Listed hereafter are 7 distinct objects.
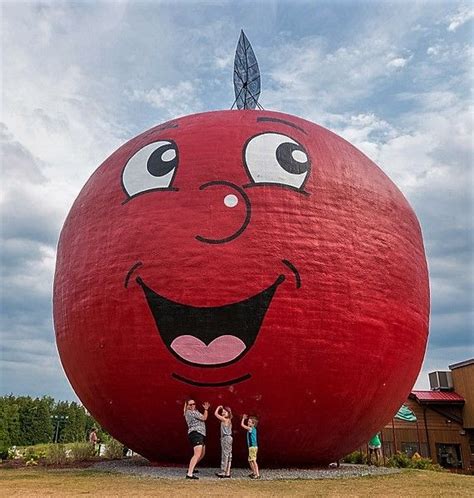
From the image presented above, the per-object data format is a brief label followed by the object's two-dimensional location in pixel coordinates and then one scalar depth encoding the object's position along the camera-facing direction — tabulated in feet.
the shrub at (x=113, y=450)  45.00
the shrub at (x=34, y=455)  41.45
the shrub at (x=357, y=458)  46.01
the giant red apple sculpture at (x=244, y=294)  28.07
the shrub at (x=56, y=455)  38.22
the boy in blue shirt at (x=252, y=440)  27.28
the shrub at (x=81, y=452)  40.37
